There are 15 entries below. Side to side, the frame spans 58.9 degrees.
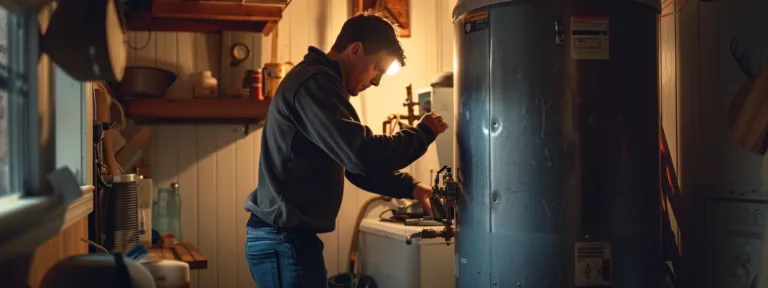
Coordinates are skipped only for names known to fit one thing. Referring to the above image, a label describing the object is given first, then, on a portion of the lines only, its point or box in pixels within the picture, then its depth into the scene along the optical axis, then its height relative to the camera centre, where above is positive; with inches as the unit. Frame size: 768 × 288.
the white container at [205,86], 126.5 +10.6
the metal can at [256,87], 127.7 +10.5
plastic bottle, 131.5 -13.0
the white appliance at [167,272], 50.6 -9.7
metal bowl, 117.6 +10.6
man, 68.8 -2.0
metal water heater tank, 66.2 -0.1
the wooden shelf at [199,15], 120.3 +23.3
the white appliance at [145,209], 114.1 -11.2
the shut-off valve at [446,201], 75.5 -6.9
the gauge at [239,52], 131.2 +17.5
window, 49.3 +3.2
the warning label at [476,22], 69.5 +12.3
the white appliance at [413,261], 112.7 -20.3
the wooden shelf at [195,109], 120.9 +6.2
